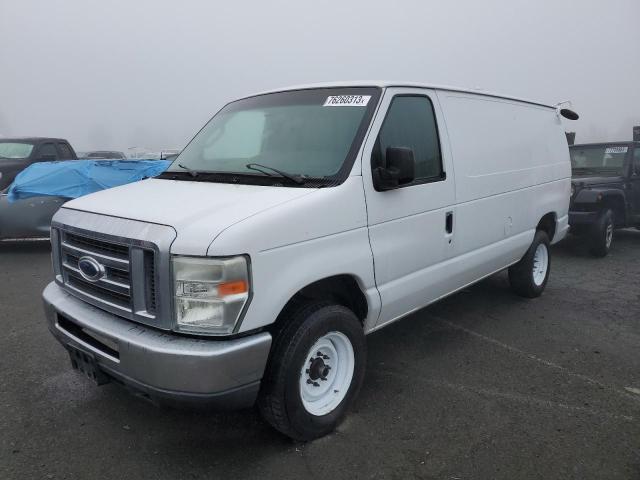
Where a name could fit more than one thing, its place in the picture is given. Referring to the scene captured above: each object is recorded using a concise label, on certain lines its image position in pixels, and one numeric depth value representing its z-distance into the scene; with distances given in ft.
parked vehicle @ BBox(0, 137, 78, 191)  29.66
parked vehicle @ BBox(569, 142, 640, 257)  25.13
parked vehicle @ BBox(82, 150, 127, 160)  60.85
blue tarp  24.53
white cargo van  7.82
